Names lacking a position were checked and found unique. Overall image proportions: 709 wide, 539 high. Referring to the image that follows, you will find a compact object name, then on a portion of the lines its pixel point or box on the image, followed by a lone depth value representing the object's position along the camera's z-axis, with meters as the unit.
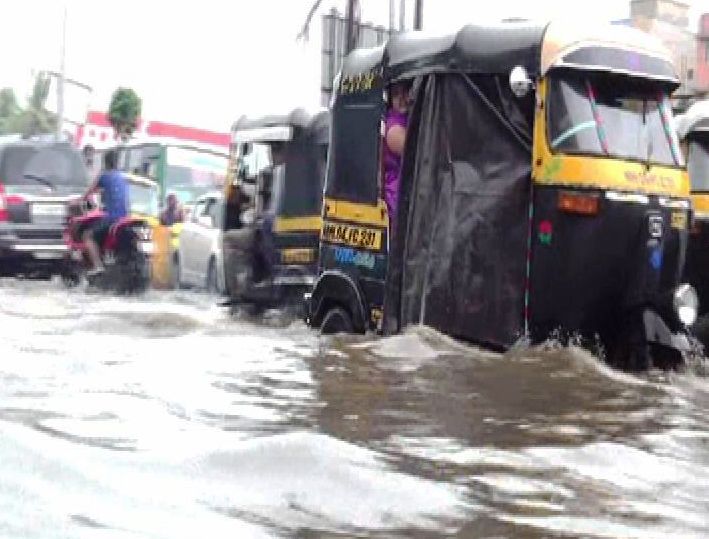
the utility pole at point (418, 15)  24.76
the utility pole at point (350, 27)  21.92
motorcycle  16.16
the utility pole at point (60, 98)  44.22
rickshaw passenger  9.22
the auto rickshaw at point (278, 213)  12.59
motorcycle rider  16.02
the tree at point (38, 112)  74.88
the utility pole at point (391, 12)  25.33
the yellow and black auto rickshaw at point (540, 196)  8.21
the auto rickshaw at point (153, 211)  19.78
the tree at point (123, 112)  46.31
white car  18.89
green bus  27.12
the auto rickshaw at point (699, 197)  10.63
